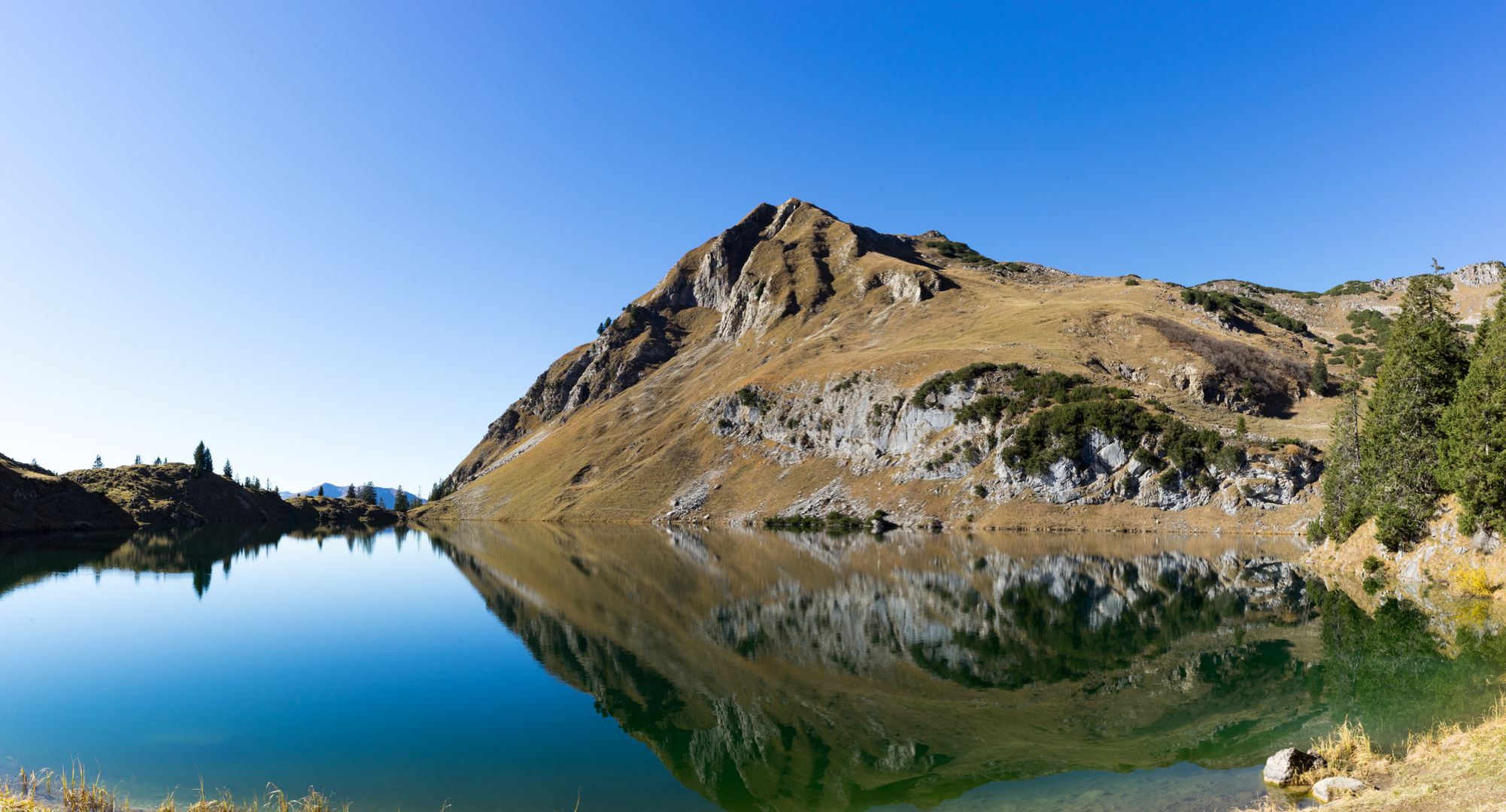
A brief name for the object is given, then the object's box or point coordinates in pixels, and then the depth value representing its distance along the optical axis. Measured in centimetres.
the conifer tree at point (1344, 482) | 5012
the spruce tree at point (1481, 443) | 3512
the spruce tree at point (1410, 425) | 4250
